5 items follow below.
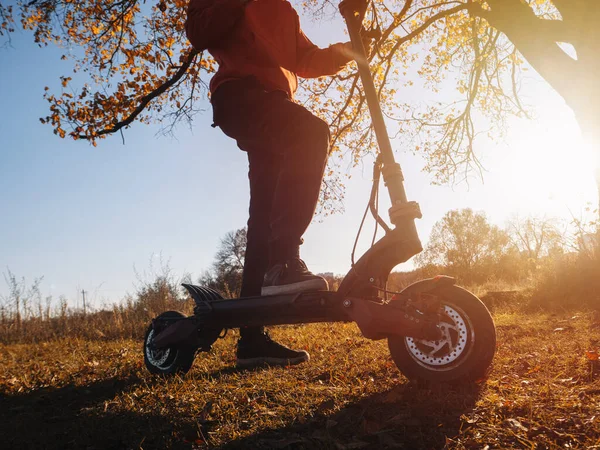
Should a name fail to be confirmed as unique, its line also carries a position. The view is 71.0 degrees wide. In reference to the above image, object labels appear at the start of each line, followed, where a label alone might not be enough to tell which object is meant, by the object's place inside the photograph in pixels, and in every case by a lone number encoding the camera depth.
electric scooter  1.92
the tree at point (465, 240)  36.88
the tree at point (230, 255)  36.45
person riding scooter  2.40
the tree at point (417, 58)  4.79
